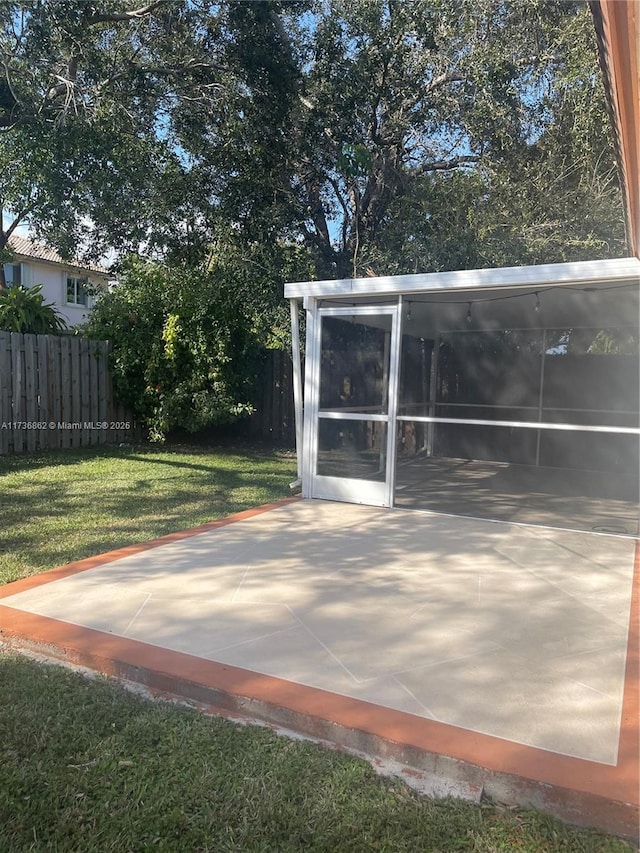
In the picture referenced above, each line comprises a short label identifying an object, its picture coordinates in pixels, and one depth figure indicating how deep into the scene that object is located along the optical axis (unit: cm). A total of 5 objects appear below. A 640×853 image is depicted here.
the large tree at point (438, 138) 980
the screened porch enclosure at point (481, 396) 707
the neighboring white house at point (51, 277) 2345
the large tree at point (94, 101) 877
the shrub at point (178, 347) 1030
